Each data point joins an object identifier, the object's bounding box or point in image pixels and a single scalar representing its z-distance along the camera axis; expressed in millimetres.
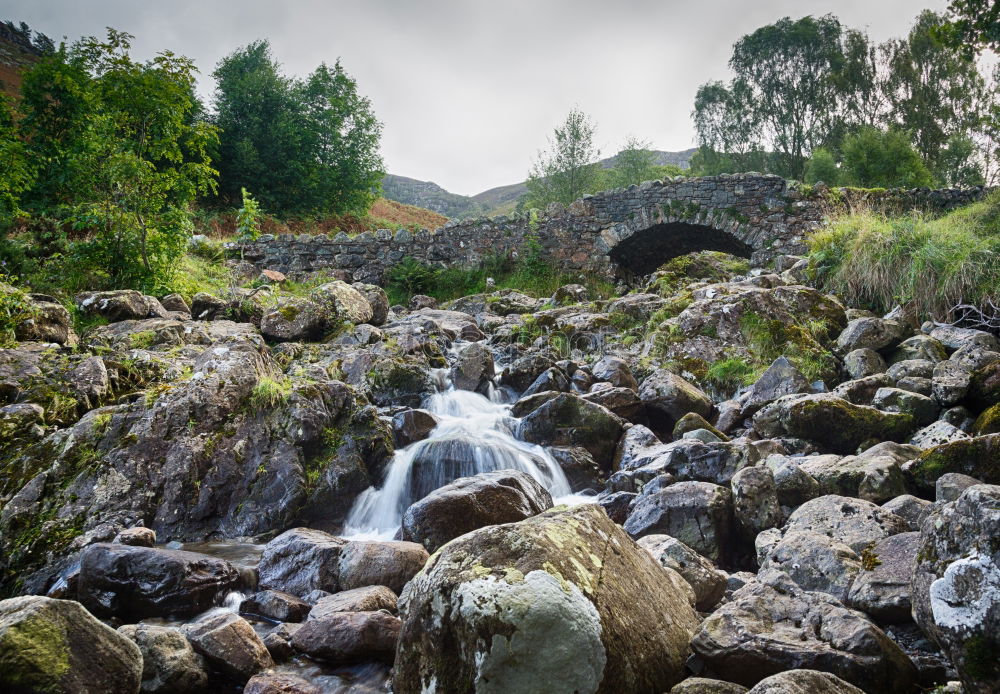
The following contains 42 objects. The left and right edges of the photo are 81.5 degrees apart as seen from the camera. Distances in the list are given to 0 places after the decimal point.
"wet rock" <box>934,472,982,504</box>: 3487
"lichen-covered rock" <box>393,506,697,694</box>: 1977
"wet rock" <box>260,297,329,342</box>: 9375
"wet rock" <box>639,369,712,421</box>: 7305
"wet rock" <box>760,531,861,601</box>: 3012
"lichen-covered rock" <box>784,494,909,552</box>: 3357
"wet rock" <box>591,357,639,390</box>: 8289
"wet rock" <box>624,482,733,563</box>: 4121
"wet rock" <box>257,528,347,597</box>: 3891
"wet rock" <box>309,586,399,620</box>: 3223
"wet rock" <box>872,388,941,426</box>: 5621
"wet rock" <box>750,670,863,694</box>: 1917
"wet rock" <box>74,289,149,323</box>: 7547
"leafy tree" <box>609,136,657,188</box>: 35188
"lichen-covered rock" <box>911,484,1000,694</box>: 1855
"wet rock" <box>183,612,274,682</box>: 2828
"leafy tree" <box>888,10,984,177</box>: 31656
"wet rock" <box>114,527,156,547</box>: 4133
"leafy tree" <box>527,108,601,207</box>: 28719
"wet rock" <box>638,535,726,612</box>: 3297
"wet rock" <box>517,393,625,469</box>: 6688
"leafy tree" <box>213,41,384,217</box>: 21750
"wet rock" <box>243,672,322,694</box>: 2730
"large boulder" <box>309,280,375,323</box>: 10117
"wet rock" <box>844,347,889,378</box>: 7188
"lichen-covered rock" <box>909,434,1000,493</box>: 3875
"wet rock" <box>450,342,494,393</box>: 8547
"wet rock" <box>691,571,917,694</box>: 2211
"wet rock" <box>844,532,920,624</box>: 2635
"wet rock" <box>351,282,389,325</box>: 11234
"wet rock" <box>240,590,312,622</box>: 3502
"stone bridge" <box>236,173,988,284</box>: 15672
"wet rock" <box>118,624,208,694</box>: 2641
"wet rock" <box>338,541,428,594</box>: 3703
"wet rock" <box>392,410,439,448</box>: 6770
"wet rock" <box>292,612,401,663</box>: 3000
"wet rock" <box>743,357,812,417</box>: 6902
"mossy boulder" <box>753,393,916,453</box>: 5508
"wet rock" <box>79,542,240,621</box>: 3453
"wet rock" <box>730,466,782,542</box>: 4133
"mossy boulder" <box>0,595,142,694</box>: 2100
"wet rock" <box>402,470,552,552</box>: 4185
